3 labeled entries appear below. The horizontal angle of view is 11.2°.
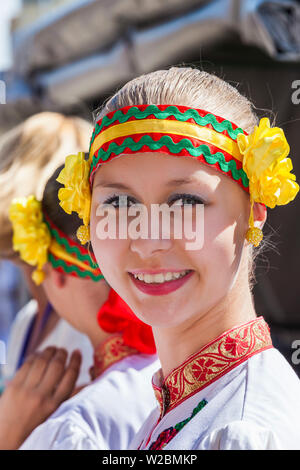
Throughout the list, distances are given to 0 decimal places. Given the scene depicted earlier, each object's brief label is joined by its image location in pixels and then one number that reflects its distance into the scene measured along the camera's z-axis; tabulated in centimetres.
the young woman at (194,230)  130
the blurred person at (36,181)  177
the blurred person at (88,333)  152
